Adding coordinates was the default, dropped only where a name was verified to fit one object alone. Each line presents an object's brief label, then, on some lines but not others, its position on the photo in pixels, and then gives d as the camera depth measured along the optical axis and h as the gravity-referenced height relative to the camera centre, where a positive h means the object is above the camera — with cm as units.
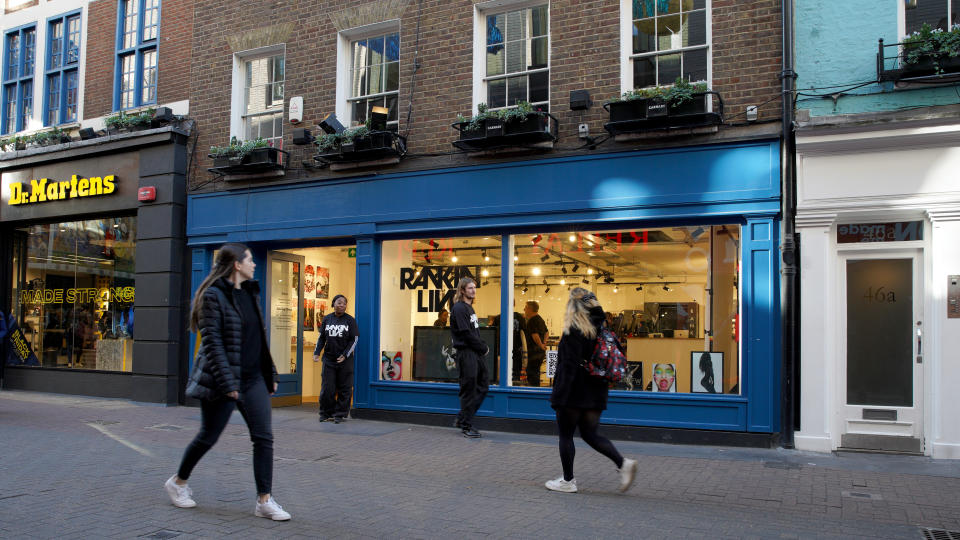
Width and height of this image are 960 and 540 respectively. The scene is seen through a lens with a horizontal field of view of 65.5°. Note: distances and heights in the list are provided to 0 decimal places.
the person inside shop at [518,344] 987 -34
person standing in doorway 1042 -60
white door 810 -28
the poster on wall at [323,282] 1309 +58
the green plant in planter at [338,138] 1073 +257
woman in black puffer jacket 490 -34
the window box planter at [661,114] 860 +241
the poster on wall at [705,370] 883 -57
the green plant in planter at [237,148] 1159 +259
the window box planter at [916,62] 763 +274
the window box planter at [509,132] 946 +239
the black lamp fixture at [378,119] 1103 +290
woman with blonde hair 601 -58
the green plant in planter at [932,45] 761 +288
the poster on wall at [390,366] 1078 -72
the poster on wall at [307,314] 1285 +1
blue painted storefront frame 845 +137
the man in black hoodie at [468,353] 917 -44
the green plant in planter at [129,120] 1282 +332
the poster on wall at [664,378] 908 -69
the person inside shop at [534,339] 984 -27
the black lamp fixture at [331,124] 1089 +279
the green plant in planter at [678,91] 859 +267
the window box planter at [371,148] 1047 +238
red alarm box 1252 +198
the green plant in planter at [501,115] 952 +263
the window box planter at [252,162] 1142 +235
